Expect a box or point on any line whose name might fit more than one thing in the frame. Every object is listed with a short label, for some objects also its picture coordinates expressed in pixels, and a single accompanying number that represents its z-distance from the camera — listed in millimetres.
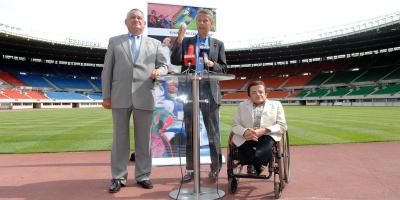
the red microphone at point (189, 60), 3701
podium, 3725
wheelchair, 3875
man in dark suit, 4234
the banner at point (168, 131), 5289
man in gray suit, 4414
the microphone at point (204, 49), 4536
